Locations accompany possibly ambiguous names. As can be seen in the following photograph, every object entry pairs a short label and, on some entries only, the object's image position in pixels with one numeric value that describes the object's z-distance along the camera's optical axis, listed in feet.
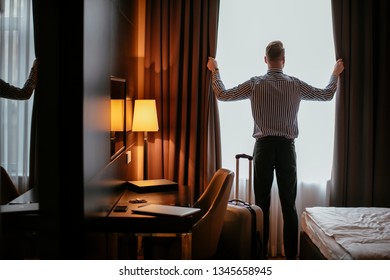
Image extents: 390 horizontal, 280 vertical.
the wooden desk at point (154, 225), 8.26
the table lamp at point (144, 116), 12.07
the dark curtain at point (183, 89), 12.91
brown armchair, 8.96
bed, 8.16
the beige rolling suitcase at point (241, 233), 10.64
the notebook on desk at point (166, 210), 8.23
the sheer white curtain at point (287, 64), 13.10
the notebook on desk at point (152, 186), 10.61
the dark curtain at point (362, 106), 12.85
